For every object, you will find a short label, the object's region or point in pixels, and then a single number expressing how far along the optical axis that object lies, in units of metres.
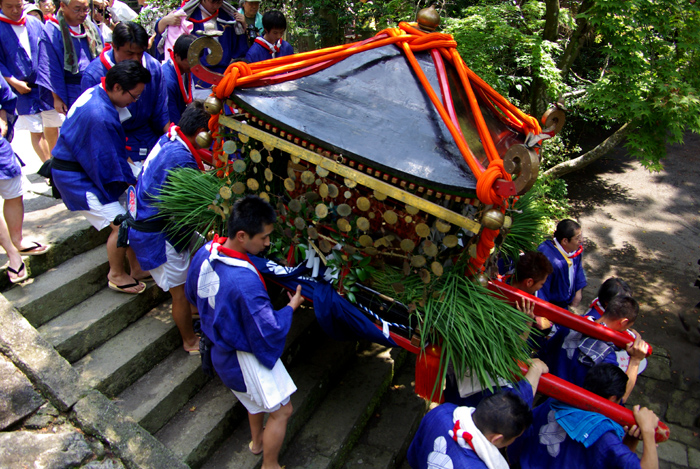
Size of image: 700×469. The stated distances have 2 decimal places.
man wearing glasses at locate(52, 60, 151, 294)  3.22
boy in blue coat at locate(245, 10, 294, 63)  5.00
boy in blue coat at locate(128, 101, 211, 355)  3.16
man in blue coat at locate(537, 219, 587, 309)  3.91
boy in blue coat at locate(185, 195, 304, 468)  2.38
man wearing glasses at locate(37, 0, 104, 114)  4.23
